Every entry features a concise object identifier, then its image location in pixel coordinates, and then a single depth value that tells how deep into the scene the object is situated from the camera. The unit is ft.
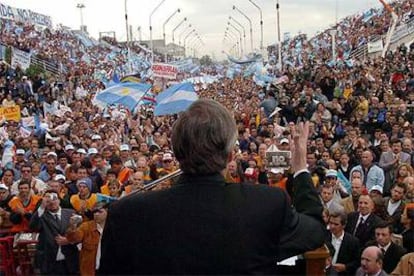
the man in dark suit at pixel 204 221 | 7.23
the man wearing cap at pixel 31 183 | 30.96
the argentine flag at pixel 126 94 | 56.70
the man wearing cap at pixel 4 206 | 26.02
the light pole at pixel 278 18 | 114.33
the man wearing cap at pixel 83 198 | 25.91
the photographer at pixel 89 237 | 21.76
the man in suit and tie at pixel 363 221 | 22.52
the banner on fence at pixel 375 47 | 115.75
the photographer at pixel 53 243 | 23.32
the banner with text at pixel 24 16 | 150.62
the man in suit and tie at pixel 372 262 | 18.13
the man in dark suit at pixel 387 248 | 20.33
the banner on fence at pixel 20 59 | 95.66
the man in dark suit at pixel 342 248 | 20.26
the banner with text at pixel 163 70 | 77.27
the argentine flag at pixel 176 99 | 52.44
